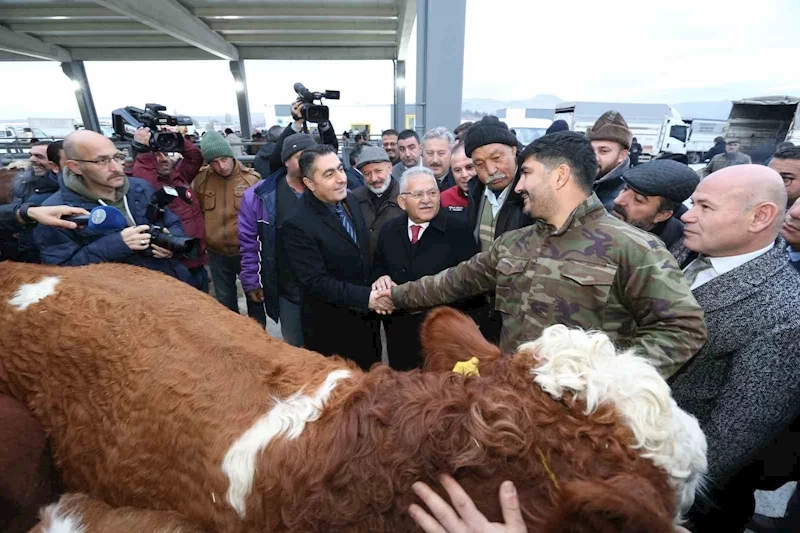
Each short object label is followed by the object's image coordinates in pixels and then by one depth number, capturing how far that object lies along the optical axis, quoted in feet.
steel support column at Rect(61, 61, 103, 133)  67.15
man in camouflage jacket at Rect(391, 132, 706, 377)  5.34
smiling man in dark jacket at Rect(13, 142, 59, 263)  10.98
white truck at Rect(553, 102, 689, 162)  67.82
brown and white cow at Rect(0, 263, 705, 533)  3.21
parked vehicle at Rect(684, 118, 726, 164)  72.75
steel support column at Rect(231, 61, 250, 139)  67.92
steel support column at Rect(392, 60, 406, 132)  52.01
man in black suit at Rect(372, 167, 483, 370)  9.31
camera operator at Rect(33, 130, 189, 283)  8.34
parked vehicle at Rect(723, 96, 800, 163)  49.47
